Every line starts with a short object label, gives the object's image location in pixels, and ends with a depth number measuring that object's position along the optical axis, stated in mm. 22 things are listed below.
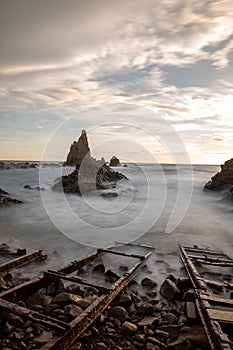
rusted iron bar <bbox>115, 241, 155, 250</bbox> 7668
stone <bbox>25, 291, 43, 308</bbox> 3936
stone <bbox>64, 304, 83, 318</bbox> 3602
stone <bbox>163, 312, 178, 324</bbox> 3828
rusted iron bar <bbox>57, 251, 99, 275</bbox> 4984
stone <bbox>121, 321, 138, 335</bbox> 3504
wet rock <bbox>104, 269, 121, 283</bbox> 5242
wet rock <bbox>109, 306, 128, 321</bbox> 3820
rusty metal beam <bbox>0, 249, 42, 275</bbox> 4879
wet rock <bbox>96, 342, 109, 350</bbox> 3154
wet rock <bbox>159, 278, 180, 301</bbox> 4559
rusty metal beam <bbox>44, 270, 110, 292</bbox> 4066
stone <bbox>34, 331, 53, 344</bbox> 3022
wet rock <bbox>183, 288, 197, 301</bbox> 4295
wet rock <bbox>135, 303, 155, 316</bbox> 3999
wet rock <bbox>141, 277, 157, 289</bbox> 5086
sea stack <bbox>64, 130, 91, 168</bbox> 64562
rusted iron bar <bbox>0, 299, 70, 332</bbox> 2922
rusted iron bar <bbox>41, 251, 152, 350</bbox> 2754
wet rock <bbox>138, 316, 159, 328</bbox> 3688
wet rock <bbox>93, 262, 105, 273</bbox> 5672
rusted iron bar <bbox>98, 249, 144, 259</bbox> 6168
